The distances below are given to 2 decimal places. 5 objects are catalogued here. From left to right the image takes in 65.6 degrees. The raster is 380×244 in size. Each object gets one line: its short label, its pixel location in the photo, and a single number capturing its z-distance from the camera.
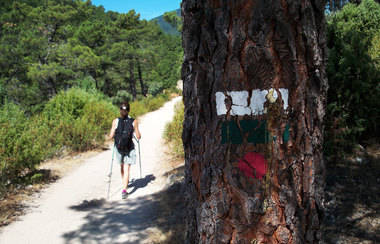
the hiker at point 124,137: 5.50
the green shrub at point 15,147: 5.63
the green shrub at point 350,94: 4.62
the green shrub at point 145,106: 18.55
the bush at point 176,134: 7.98
